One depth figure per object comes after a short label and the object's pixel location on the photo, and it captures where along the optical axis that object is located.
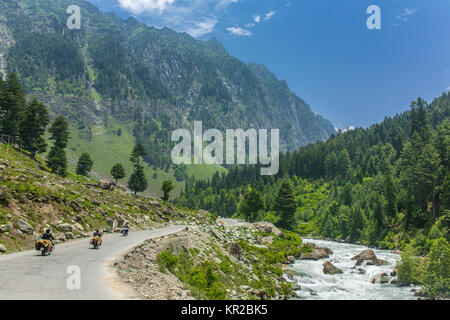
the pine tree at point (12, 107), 70.50
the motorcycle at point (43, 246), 22.62
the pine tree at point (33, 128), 71.25
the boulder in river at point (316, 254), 59.72
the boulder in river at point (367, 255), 56.19
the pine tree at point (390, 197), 86.19
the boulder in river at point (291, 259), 54.47
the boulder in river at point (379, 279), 42.56
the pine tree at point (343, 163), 161.00
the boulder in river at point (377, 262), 52.91
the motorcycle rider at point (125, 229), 37.62
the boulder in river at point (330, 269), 47.38
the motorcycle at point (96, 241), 27.25
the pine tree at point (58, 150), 76.50
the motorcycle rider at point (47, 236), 23.69
